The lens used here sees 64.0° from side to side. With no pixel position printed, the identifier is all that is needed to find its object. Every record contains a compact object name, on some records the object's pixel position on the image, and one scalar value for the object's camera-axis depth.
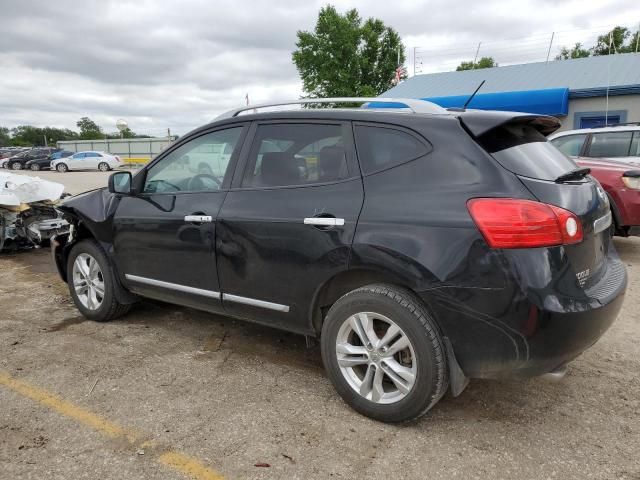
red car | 6.14
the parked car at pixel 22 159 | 42.91
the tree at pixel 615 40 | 46.44
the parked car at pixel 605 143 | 7.46
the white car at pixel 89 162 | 38.22
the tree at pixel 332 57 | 42.00
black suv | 2.42
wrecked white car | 7.25
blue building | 17.27
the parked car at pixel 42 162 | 41.28
